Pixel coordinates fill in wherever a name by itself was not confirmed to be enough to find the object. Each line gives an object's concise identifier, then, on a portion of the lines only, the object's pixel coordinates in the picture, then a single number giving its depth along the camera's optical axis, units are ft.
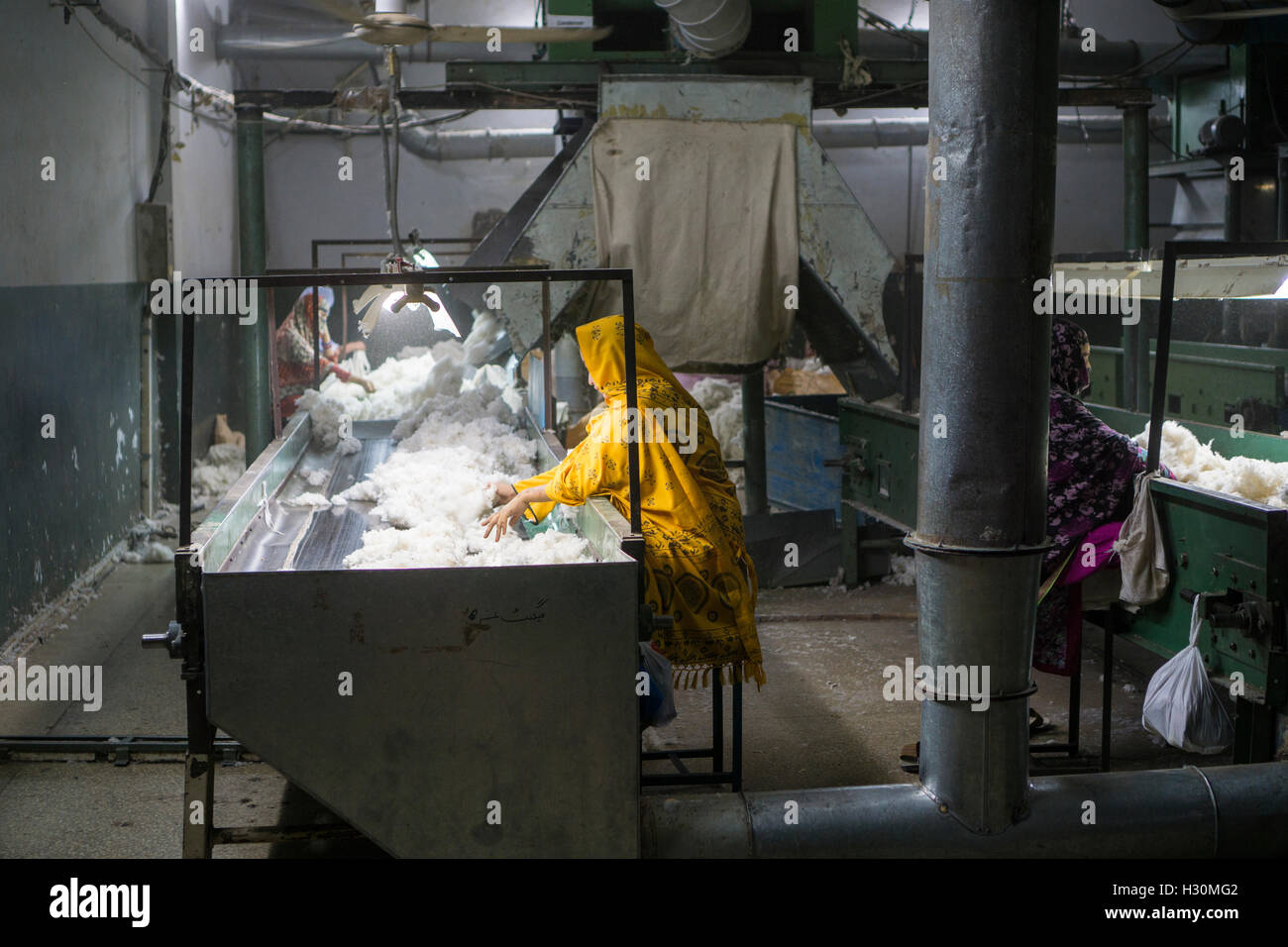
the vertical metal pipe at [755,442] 25.85
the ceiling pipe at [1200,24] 24.11
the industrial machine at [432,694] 10.00
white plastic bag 12.52
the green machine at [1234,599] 11.84
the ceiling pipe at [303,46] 34.78
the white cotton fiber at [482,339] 25.59
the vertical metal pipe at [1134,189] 25.48
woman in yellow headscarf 12.60
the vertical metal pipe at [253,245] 25.27
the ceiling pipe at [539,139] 39.88
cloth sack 13.56
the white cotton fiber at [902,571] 24.32
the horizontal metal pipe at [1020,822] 11.26
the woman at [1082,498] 14.38
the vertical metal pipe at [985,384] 10.33
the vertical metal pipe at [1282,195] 26.71
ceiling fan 13.05
